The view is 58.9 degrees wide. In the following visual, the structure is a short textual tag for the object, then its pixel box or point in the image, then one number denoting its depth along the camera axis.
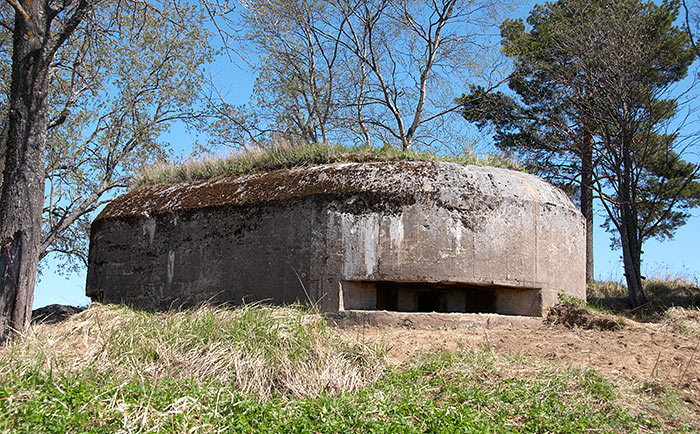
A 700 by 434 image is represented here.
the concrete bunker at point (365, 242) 6.28
